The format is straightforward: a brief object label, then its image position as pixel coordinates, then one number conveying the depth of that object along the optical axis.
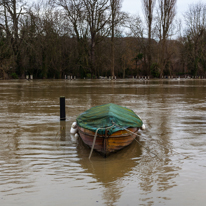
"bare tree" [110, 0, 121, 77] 51.28
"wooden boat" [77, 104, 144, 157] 6.70
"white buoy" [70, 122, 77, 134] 9.11
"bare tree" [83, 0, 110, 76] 50.38
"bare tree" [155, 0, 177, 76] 56.19
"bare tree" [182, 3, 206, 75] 65.19
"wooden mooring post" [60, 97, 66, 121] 11.42
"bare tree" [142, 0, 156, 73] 56.66
